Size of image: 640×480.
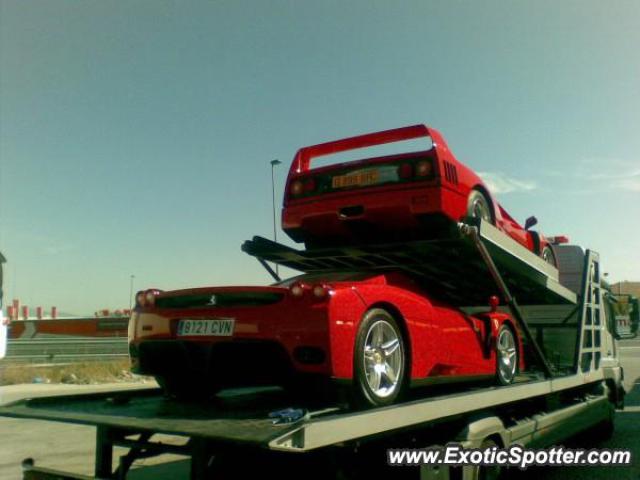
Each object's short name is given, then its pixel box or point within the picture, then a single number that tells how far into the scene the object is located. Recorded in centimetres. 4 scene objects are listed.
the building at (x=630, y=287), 9494
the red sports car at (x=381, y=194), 441
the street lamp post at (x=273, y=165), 2114
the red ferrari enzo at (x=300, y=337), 320
